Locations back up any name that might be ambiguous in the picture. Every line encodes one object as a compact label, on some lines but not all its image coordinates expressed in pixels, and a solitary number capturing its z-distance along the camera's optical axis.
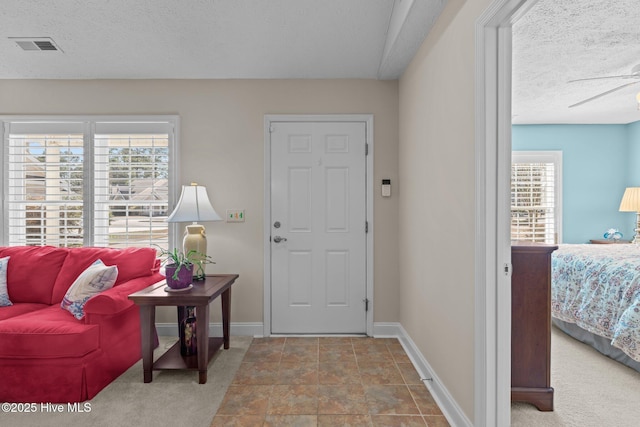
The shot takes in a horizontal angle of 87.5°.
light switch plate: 3.22
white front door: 3.24
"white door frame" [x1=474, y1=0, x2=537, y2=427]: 1.59
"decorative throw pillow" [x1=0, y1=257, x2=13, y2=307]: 2.63
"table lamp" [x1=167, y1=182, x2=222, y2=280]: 2.71
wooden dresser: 1.99
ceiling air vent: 2.62
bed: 2.40
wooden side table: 2.29
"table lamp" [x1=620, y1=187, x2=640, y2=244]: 4.39
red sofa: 2.09
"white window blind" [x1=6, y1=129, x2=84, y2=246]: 3.19
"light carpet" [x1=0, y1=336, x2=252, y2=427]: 1.94
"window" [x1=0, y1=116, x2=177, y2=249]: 3.18
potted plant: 2.42
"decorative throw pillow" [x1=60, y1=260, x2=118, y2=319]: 2.34
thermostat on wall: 3.21
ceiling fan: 2.99
